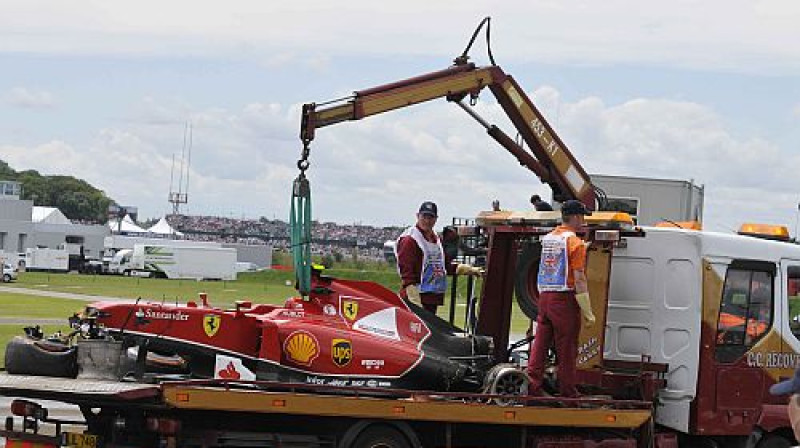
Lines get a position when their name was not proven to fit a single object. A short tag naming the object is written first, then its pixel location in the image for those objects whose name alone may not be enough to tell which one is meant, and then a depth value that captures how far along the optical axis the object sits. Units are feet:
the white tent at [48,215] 453.99
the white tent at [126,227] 500.57
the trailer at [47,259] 307.99
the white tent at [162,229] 519.60
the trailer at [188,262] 306.96
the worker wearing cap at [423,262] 41.42
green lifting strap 36.19
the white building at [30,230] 412.57
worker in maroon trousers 36.47
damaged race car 34.32
